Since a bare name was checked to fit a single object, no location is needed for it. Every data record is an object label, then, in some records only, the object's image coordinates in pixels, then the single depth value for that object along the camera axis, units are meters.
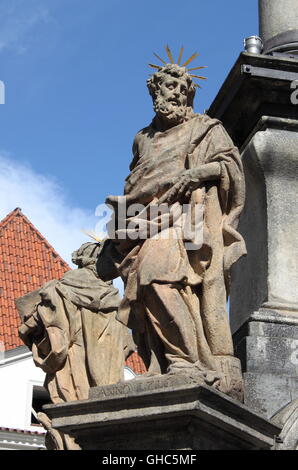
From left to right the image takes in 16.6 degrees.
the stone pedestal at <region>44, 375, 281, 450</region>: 5.17
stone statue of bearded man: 5.67
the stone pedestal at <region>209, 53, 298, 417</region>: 6.31
